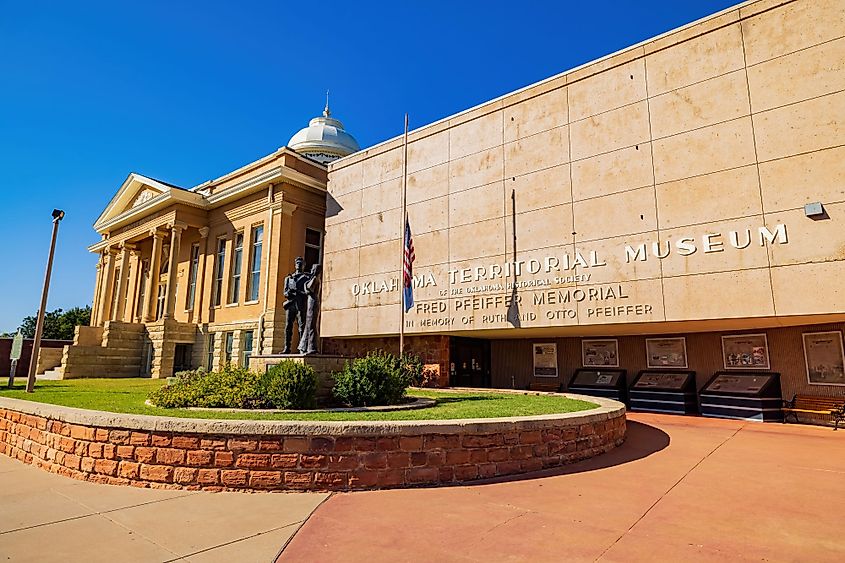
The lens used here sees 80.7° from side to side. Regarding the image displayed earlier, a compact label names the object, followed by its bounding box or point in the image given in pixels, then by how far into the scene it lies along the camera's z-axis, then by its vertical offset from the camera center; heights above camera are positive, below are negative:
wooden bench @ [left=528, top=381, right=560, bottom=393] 17.16 -0.72
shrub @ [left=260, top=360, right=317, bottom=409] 8.83 -0.39
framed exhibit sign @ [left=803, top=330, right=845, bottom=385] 12.71 +0.26
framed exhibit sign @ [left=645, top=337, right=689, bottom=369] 15.49 +0.46
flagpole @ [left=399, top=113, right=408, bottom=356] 18.59 +6.96
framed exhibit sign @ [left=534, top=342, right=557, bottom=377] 18.00 +0.21
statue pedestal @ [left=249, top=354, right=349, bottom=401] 10.07 +0.00
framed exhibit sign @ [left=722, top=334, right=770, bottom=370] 13.96 +0.46
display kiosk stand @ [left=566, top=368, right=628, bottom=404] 15.57 -0.52
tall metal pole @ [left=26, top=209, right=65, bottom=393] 13.42 +1.30
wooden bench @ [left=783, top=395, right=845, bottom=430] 11.43 -0.93
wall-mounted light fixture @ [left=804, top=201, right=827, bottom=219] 11.05 +3.46
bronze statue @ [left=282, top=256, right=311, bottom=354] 11.35 +1.49
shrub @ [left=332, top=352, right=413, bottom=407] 9.78 -0.38
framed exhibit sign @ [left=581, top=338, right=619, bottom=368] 16.70 +0.45
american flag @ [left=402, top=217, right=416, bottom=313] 15.19 +2.78
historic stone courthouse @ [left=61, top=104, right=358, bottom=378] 23.16 +5.05
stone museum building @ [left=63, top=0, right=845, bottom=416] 11.71 +4.20
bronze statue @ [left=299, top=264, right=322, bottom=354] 10.66 +1.10
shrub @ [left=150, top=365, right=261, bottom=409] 9.13 -0.53
